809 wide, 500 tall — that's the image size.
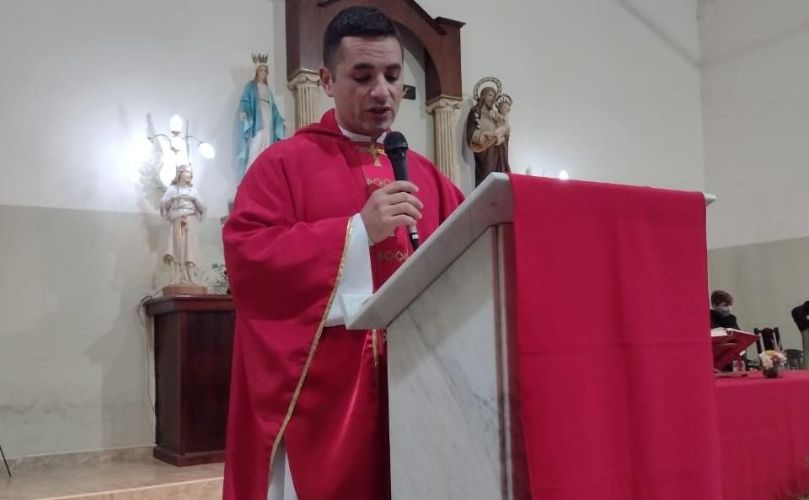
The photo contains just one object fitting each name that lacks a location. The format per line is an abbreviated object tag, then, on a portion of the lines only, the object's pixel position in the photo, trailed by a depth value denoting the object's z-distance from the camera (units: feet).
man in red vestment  5.06
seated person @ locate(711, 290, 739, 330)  15.99
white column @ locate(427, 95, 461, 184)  21.61
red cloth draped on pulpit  3.32
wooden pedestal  14.69
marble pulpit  3.37
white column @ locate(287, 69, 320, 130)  19.06
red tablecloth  7.14
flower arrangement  8.64
